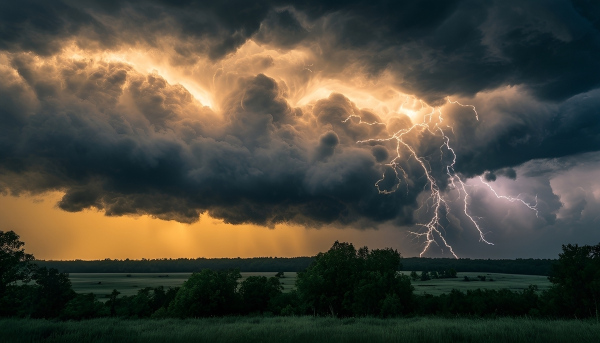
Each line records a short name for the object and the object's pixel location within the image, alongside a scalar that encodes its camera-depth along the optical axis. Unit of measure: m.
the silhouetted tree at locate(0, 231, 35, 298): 50.16
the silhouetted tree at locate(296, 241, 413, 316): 49.97
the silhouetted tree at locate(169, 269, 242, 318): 54.56
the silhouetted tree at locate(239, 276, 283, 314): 65.45
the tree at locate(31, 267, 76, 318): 58.47
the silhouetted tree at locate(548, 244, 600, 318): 50.91
